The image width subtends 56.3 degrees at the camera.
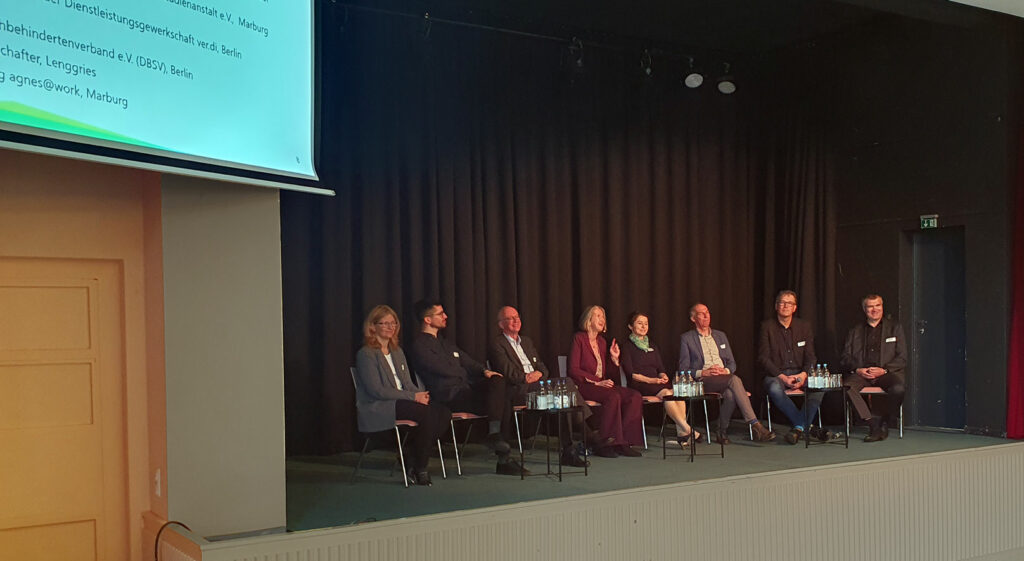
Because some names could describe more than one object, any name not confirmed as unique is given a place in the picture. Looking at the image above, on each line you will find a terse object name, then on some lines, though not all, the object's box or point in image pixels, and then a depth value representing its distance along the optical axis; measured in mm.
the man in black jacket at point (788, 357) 7109
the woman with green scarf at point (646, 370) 6750
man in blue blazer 6996
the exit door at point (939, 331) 7566
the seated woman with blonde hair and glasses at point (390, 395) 5398
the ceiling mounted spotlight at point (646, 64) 7880
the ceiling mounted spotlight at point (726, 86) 8039
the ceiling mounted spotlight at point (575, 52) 7453
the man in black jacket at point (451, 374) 5953
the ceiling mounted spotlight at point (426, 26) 6875
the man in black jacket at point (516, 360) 6180
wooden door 4066
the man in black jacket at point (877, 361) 7074
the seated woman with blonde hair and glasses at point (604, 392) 6336
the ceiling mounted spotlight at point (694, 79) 7875
